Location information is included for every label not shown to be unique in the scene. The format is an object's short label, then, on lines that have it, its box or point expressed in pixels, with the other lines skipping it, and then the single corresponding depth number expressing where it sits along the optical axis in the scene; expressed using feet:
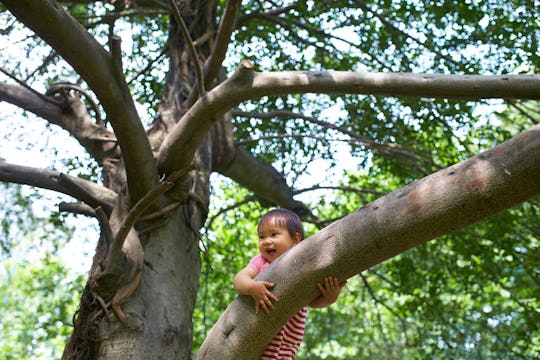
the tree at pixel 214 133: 7.75
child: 9.14
